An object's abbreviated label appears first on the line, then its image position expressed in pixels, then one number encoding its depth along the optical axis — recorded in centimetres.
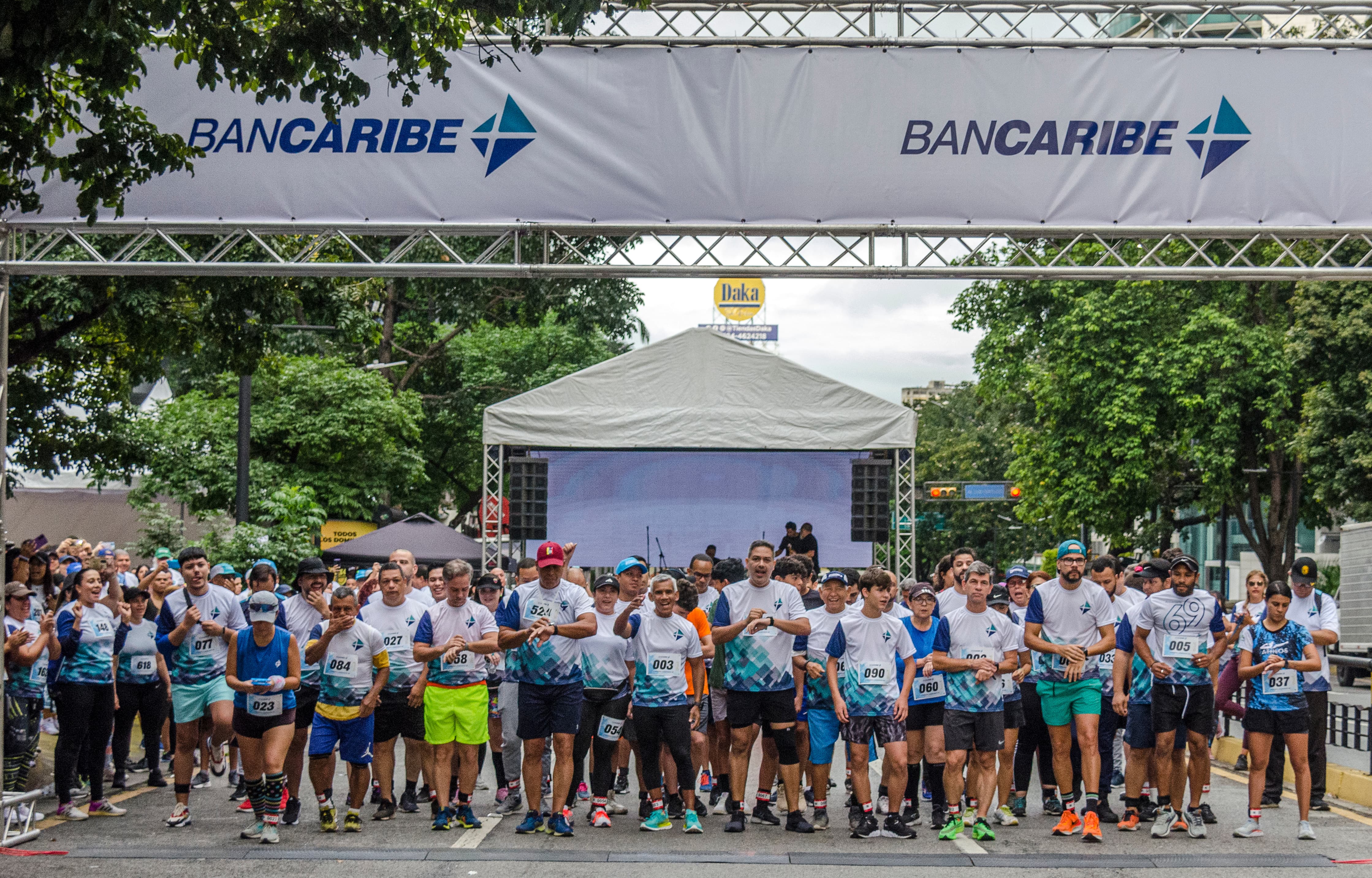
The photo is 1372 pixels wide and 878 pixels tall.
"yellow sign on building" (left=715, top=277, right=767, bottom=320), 8238
